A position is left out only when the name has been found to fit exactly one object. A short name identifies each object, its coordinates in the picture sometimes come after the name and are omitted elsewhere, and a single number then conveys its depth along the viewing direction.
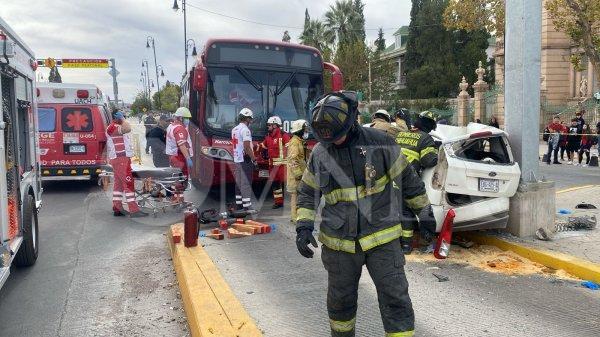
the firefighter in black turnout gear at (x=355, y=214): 3.36
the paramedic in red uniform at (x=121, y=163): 9.41
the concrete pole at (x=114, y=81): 35.47
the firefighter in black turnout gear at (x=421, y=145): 6.18
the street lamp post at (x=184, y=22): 33.94
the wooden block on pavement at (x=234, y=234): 7.46
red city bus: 10.02
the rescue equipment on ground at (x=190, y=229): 6.41
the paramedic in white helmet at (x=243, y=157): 9.15
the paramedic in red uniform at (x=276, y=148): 9.63
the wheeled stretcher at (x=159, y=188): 9.66
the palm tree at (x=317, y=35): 62.94
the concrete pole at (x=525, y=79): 6.71
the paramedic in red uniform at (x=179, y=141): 9.68
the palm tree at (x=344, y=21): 62.97
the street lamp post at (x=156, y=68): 48.34
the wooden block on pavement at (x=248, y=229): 7.71
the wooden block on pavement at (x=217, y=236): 7.38
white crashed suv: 6.18
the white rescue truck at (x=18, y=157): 4.80
